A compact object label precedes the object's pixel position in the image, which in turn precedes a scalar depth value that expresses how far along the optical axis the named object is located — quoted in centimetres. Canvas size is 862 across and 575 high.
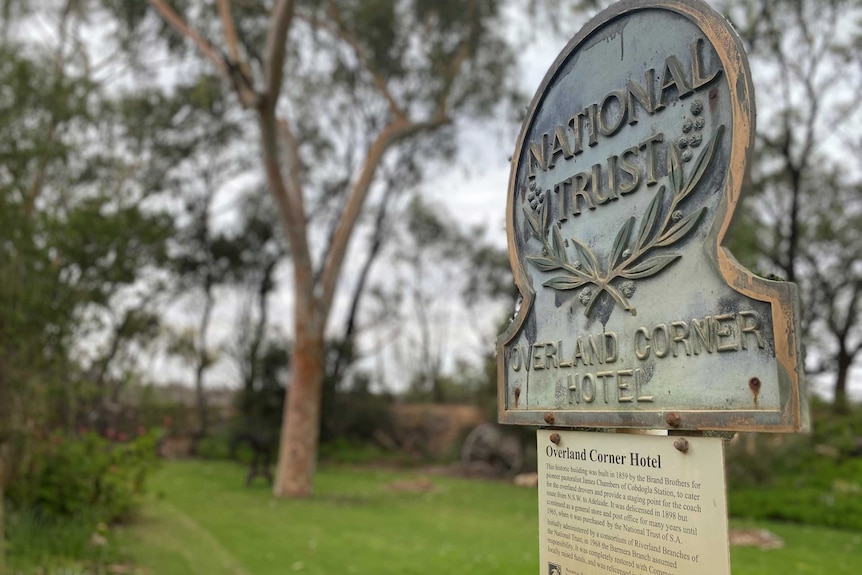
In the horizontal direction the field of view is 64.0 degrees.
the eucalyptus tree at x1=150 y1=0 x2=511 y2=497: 1088
